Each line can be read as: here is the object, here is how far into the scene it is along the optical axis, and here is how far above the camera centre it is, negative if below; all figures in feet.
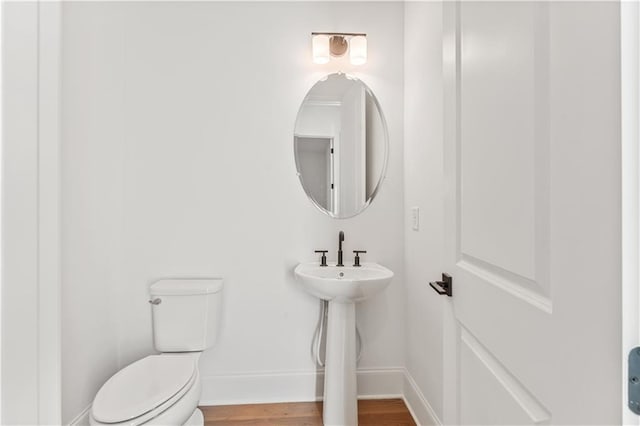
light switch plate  6.03 -0.07
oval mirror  6.73 +1.30
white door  1.45 +0.01
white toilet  4.21 -2.24
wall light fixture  6.48 +3.10
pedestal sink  5.49 -2.13
